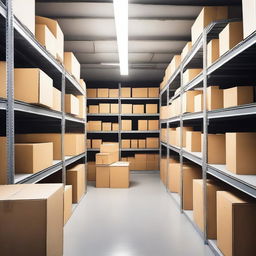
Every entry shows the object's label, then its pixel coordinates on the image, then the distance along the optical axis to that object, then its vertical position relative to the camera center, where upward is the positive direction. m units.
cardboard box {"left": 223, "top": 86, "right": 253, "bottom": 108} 1.94 +0.28
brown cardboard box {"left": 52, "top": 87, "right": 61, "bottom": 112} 2.56 +0.33
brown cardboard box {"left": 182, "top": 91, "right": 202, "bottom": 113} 3.13 +0.40
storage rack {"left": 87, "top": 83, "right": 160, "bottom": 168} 6.26 +0.43
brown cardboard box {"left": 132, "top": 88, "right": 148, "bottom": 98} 6.28 +1.00
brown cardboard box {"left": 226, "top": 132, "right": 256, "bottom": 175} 1.86 -0.17
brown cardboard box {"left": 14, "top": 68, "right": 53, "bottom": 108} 1.86 +0.35
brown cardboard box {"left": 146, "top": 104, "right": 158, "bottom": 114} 6.30 +0.59
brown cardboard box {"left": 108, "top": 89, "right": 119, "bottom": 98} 6.28 +0.98
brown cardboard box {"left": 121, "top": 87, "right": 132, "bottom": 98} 6.34 +0.99
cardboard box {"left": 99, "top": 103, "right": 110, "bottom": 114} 6.17 +0.58
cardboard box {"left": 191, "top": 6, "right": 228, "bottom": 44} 2.46 +1.18
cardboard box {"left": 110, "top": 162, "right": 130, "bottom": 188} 4.67 -0.86
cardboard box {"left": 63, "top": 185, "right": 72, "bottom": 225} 2.82 -0.85
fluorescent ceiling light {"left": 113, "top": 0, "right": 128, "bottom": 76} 2.10 +1.09
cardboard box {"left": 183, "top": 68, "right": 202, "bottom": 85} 3.10 +0.73
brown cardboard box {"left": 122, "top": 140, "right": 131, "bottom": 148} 6.27 -0.32
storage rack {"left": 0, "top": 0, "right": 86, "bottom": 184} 1.48 +0.46
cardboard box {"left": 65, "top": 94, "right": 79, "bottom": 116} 3.24 +0.37
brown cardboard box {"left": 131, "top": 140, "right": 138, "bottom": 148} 6.29 -0.31
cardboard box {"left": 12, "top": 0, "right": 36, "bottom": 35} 1.58 +0.82
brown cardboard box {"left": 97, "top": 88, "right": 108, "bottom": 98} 6.25 +0.97
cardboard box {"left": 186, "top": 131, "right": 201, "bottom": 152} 3.03 -0.12
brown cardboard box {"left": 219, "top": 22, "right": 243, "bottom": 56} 1.98 +0.79
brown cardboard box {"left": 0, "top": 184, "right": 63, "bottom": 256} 1.20 -0.46
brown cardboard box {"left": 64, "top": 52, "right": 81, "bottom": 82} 3.34 +0.95
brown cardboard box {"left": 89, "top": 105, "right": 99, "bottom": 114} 6.17 +0.56
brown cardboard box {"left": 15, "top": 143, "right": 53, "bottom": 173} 1.91 -0.21
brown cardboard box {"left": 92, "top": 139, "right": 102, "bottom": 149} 6.10 -0.30
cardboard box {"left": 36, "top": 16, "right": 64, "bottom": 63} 2.43 +1.05
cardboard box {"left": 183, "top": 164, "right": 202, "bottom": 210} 3.28 -0.72
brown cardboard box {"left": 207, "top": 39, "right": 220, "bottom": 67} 2.30 +0.76
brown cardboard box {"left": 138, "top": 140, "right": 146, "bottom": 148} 6.29 -0.31
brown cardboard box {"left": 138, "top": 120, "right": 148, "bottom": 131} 6.26 +0.16
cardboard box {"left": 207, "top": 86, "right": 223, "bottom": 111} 2.33 +0.31
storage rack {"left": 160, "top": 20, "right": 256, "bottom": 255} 1.64 +0.57
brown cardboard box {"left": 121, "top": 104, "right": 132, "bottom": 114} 6.27 +0.59
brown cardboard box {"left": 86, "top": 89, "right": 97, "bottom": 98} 6.25 +1.00
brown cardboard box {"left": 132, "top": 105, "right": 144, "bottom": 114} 6.24 +0.56
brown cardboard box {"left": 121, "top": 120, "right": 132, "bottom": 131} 6.25 +0.16
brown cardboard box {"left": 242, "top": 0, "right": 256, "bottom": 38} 1.53 +0.74
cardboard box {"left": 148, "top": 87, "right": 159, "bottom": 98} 6.30 +0.98
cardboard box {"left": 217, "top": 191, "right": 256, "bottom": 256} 1.76 -0.70
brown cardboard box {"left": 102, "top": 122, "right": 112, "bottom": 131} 6.17 +0.13
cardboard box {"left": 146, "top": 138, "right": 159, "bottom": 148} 6.29 -0.31
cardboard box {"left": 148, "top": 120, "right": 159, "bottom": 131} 6.28 +0.16
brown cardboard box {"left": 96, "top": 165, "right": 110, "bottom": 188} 4.71 -0.86
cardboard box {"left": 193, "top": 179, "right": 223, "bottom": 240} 2.33 -0.76
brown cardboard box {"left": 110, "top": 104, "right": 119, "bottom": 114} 6.18 +0.58
